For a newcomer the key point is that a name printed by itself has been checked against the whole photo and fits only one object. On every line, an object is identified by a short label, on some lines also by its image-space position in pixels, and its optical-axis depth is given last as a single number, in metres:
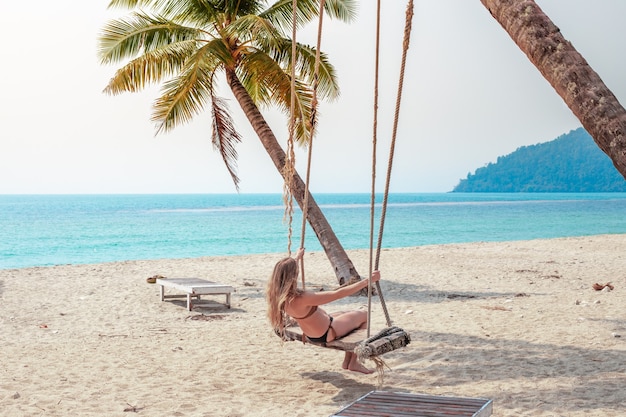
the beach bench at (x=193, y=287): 8.88
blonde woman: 4.81
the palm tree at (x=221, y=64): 10.27
